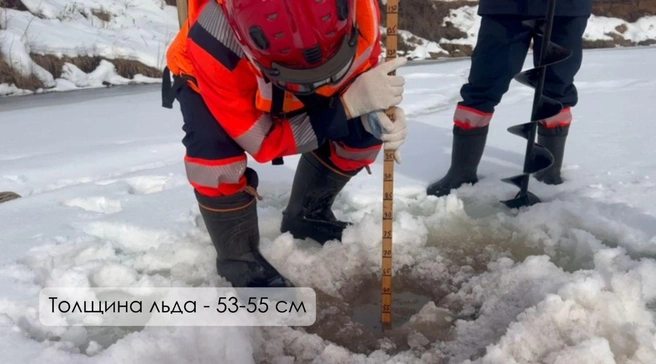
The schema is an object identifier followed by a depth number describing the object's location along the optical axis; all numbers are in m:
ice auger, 2.12
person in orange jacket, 1.40
